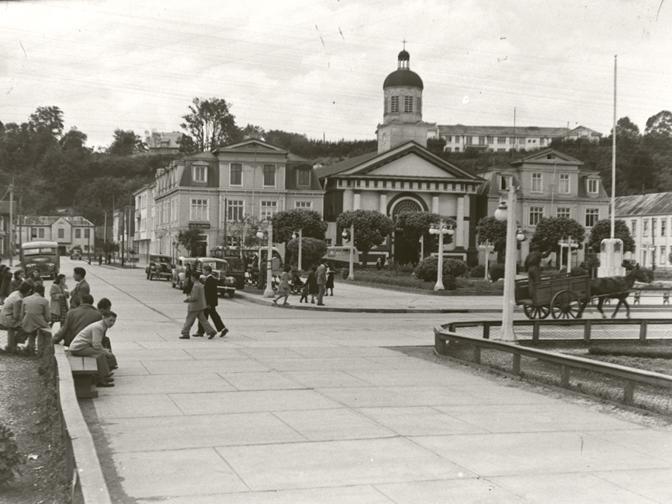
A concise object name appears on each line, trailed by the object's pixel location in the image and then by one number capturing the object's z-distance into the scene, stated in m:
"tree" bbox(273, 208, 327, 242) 66.00
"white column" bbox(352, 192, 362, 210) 76.00
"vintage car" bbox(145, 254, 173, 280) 53.41
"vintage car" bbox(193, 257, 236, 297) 36.91
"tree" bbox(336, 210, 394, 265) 69.12
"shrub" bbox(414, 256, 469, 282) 43.53
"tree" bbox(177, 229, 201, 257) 69.56
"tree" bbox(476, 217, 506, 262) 67.19
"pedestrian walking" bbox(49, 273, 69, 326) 18.98
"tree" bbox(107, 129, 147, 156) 167.62
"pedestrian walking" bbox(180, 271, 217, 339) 18.91
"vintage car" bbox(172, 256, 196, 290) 41.47
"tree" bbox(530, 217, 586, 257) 65.86
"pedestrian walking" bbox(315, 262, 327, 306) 31.23
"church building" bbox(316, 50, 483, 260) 76.31
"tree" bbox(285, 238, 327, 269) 64.75
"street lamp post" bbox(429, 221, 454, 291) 40.91
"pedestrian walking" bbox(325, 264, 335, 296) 37.22
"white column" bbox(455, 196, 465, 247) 79.06
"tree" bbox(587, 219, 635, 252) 65.25
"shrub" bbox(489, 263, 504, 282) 51.41
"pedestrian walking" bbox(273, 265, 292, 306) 30.98
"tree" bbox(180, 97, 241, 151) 96.12
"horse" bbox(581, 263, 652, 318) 24.77
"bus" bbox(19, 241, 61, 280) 53.78
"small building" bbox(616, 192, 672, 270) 76.19
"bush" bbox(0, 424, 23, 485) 7.34
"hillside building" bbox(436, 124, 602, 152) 150.00
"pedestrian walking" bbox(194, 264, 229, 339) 19.41
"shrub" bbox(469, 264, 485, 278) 67.19
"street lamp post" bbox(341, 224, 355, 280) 56.47
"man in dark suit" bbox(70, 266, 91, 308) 15.04
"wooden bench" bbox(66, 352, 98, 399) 11.03
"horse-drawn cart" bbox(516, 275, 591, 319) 23.64
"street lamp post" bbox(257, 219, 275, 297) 35.69
